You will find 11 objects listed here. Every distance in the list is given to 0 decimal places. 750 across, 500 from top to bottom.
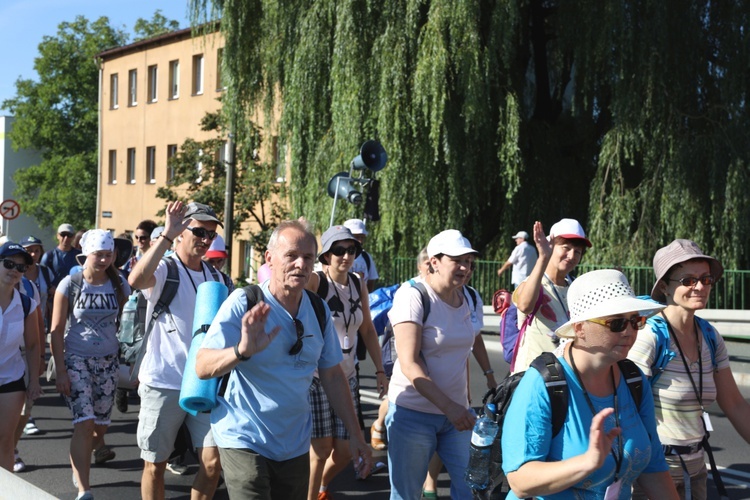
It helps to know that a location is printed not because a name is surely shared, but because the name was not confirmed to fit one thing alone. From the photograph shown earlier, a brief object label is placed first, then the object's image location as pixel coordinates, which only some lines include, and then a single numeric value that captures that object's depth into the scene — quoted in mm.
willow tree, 16297
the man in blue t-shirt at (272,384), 4070
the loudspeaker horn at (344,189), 14219
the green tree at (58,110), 59281
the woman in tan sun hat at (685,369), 4133
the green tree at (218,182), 28172
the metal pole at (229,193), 22467
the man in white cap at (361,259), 9047
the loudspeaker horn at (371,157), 14438
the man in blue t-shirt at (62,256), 13445
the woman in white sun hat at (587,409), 3066
